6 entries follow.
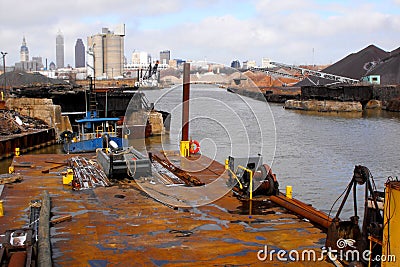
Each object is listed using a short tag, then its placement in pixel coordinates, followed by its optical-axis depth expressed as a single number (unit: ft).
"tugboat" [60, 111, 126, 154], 86.33
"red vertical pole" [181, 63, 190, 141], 55.31
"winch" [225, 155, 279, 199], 40.34
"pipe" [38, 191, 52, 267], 24.71
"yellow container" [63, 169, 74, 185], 46.67
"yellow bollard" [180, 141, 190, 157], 61.52
